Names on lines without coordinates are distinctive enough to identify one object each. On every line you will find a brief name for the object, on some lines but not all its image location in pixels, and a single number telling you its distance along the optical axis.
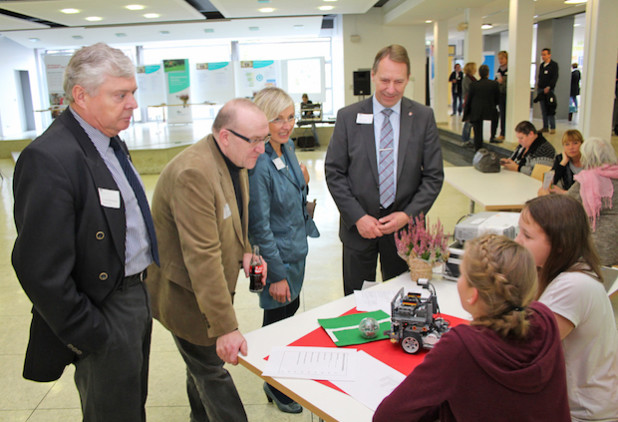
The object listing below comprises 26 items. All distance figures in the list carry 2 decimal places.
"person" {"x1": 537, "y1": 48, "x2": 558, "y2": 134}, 10.52
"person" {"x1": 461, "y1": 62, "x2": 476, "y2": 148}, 10.23
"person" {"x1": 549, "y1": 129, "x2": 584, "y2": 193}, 4.39
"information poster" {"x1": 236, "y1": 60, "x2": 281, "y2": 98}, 17.00
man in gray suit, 2.71
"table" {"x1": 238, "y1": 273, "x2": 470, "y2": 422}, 1.45
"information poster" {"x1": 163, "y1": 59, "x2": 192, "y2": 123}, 17.20
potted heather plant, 2.33
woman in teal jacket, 2.22
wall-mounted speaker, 14.21
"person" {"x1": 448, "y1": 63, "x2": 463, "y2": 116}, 16.31
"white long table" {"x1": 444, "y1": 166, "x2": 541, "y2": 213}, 4.05
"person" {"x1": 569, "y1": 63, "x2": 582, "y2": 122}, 14.09
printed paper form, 1.62
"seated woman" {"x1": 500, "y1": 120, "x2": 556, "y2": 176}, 5.48
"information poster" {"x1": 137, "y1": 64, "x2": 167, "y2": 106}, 17.70
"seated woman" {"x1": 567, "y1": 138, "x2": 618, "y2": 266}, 3.40
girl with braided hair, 1.14
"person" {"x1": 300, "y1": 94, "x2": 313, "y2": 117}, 13.13
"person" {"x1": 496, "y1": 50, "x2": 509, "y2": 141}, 10.61
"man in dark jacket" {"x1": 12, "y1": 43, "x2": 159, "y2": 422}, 1.36
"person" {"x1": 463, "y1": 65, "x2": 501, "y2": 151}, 9.55
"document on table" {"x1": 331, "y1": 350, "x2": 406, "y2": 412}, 1.50
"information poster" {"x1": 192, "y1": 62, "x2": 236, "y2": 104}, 17.23
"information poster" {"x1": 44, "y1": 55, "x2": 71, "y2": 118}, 15.44
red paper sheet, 1.65
